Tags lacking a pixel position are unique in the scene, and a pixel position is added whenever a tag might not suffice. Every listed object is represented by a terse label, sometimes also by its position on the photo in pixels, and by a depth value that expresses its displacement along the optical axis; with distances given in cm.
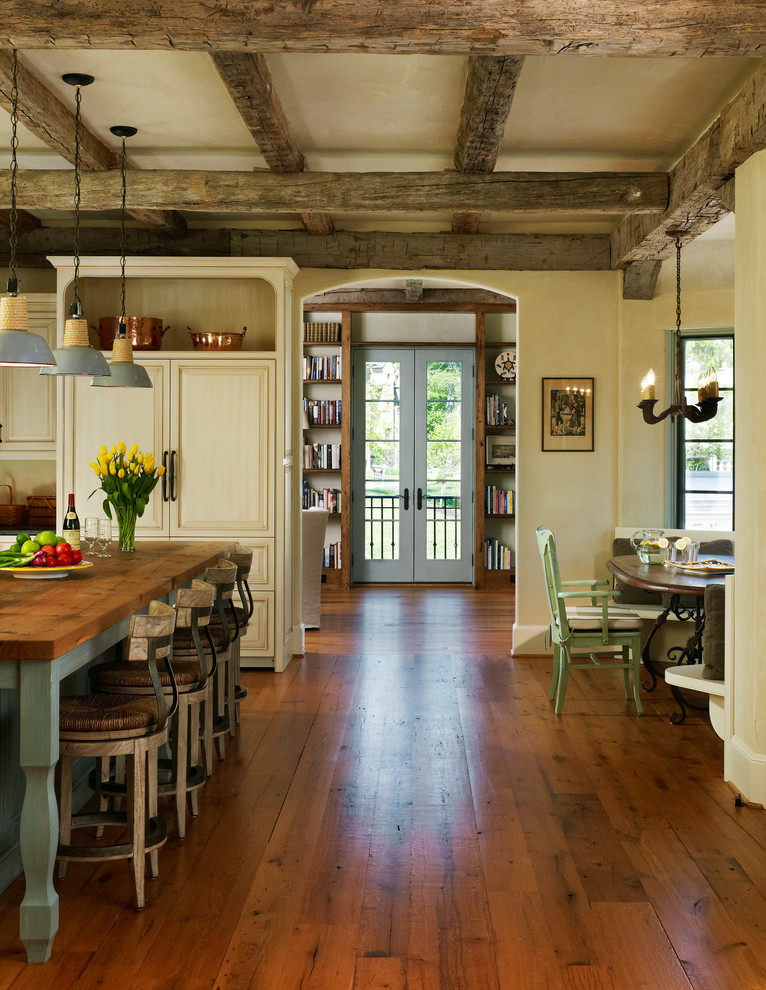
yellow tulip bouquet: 457
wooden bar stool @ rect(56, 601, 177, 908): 279
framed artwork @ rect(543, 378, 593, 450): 656
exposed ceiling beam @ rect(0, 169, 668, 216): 509
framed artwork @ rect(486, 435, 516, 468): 991
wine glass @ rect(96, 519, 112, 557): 452
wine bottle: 431
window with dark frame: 686
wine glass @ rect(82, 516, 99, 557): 456
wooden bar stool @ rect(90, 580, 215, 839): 328
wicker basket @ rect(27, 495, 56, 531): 662
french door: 1002
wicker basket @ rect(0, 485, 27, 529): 658
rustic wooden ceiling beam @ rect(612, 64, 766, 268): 377
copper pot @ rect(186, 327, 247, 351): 610
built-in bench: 421
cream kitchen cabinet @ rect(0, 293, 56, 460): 651
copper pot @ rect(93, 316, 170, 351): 610
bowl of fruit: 369
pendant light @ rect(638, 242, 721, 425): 515
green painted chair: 510
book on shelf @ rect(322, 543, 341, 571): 989
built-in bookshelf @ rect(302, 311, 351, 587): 983
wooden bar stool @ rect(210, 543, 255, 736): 446
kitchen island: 254
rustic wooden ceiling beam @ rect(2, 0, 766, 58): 289
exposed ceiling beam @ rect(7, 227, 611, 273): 638
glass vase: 467
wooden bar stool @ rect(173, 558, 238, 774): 389
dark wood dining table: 474
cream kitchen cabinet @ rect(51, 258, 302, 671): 605
